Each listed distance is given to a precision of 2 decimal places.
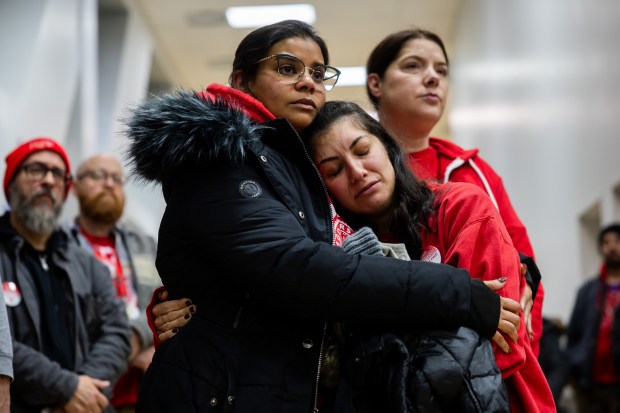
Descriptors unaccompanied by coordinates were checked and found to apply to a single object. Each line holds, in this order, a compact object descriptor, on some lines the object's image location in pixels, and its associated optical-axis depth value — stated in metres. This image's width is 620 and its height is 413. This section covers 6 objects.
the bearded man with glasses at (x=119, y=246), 4.66
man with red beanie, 3.64
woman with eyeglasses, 2.01
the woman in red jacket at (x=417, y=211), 2.16
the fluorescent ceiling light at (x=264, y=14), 11.86
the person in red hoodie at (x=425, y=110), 2.94
